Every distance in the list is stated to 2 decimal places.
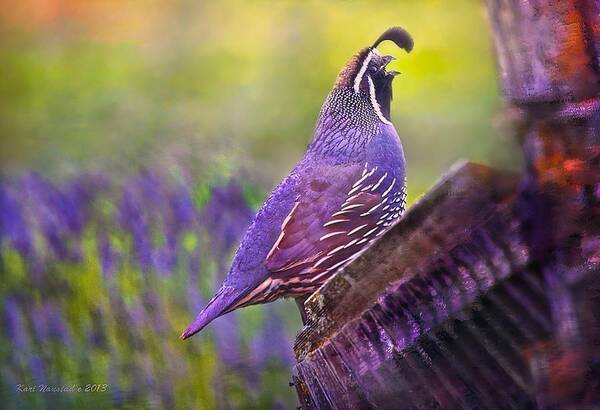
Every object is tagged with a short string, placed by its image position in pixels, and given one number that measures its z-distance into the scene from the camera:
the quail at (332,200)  5.69
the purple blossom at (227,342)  5.87
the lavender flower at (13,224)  6.20
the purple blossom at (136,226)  6.02
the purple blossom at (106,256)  6.05
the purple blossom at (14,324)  6.15
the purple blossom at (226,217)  5.96
